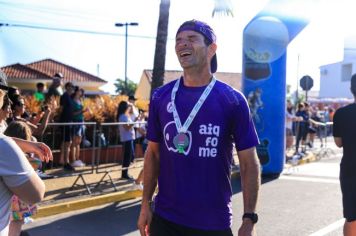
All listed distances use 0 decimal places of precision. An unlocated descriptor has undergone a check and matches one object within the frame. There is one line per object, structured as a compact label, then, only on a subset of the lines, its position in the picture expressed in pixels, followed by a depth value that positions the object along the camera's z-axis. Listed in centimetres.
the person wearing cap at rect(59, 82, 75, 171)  988
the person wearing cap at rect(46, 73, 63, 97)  1083
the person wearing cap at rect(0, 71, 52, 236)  209
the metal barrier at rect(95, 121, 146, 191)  1181
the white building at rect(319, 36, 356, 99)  5931
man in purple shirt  277
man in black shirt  430
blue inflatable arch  1030
